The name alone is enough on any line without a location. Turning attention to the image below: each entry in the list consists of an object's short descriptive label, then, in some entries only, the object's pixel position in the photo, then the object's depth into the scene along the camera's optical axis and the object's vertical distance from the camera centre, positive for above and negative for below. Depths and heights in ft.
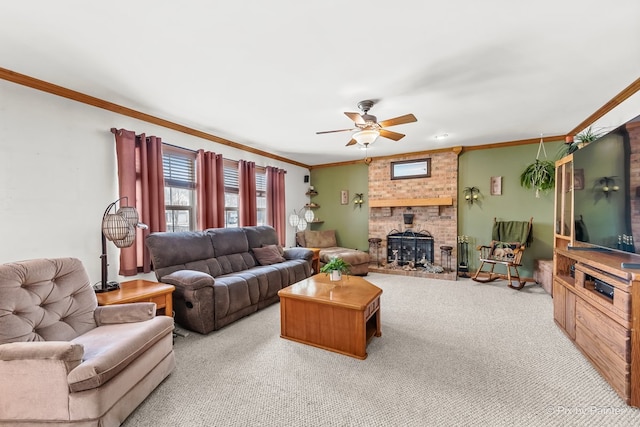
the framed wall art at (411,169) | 17.72 +2.53
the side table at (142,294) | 7.45 -2.41
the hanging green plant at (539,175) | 14.48 +1.61
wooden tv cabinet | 5.61 -2.71
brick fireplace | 17.04 +0.33
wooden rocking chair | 14.55 -2.16
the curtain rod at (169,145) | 9.84 +2.83
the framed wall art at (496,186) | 16.02 +1.18
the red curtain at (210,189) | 13.06 +0.98
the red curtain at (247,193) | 15.25 +0.88
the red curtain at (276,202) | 17.33 +0.41
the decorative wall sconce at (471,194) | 16.61 +0.74
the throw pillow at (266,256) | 13.39 -2.34
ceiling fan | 8.93 +2.86
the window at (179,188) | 12.11 +1.01
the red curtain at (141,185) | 9.89 +0.96
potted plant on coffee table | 9.73 -2.16
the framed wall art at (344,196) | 20.85 +0.84
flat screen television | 6.21 +0.36
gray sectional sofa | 9.07 -2.56
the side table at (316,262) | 16.14 -3.23
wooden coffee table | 7.60 -3.20
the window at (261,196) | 17.43 +0.81
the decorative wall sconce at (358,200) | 20.26 +0.55
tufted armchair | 4.71 -2.74
